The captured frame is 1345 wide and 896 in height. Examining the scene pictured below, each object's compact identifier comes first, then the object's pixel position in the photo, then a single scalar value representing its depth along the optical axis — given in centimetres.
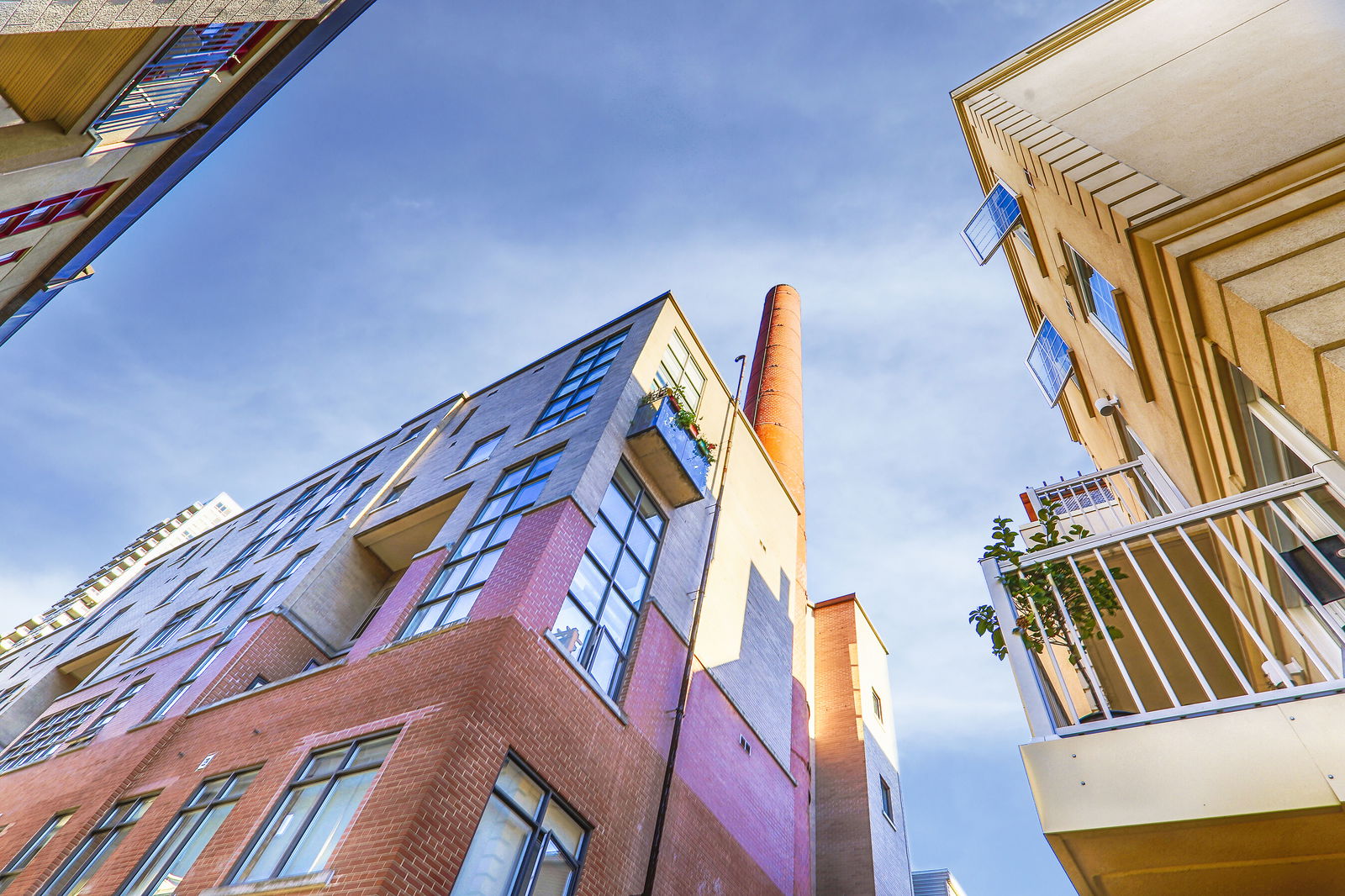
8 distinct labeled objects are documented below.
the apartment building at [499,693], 855
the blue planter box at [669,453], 1410
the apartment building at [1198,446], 392
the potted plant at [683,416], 1496
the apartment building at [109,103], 768
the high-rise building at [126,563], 4478
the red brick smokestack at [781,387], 2762
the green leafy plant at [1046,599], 539
